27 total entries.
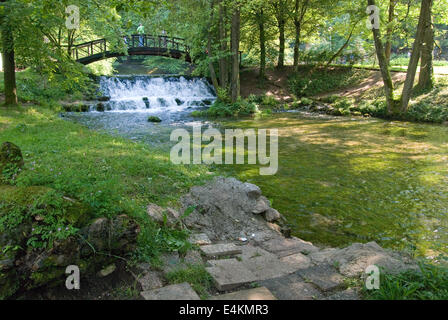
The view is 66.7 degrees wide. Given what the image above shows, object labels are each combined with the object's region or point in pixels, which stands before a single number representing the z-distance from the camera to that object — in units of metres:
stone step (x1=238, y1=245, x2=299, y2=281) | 3.49
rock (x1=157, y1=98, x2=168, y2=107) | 21.31
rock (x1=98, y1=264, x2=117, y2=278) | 3.12
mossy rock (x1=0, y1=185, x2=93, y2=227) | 3.03
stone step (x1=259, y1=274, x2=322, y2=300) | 3.02
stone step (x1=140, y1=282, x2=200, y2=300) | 2.83
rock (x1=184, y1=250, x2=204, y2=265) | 3.62
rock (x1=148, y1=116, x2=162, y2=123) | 15.67
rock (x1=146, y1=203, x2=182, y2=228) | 4.17
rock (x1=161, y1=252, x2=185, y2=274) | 3.33
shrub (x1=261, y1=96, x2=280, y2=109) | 21.54
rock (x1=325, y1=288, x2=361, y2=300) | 2.90
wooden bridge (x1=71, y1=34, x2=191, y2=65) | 23.78
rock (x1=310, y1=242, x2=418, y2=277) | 3.32
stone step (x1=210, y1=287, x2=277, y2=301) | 2.90
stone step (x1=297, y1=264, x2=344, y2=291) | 3.17
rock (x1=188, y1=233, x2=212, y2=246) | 4.21
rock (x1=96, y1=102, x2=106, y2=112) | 18.92
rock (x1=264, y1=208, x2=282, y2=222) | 5.37
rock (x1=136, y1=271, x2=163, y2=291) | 3.06
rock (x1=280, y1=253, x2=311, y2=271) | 3.75
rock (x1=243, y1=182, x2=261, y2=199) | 5.69
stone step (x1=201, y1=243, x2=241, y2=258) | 3.89
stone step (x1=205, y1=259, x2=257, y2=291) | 3.17
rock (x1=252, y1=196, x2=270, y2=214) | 5.40
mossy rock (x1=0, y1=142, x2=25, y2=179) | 3.73
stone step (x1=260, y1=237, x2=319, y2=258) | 4.30
